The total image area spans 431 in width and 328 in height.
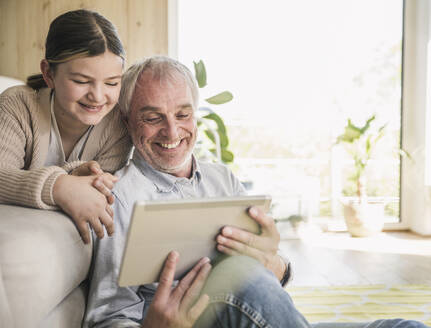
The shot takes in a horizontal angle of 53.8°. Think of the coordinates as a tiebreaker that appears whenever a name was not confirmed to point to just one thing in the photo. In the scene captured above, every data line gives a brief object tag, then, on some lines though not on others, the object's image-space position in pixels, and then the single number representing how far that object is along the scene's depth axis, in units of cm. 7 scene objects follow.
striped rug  215
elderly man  86
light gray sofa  70
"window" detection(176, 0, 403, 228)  380
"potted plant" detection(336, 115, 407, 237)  371
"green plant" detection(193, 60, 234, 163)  298
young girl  121
